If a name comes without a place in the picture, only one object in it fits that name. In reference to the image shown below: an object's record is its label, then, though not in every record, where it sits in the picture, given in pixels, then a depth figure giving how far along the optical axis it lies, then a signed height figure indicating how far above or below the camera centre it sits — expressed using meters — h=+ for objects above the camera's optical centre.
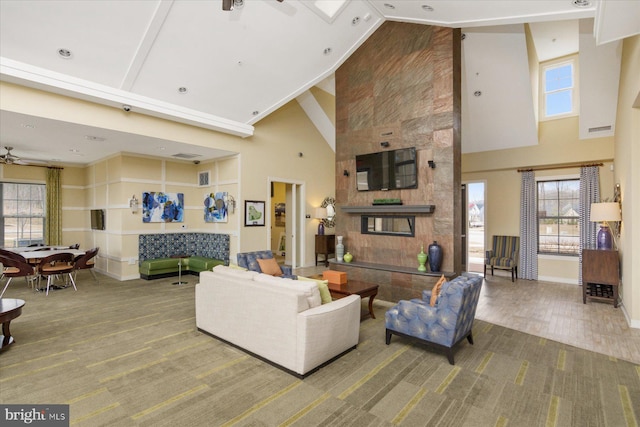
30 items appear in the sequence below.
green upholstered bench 6.88 -1.14
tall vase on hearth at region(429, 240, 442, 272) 5.05 -0.68
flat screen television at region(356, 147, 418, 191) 5.52 +0.80
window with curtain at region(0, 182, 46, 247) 7.69 +0.03
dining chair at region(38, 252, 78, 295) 5.67 -0.96
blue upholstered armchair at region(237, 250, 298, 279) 5.25 -0.79
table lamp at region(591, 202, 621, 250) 5.06 -0.05
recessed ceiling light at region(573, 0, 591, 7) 3.50 +2.32
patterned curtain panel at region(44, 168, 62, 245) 8.07 +0.10
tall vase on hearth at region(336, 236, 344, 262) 6.36 -0.74
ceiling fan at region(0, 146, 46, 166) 6.00 +1.05
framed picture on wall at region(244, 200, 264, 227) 7.28 +0.02
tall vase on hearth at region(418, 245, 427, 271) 5.18 -0.75
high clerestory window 6.93 +2.76
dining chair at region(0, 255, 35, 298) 5.49 -0.94
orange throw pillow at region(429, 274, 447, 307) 3.38 -0.84
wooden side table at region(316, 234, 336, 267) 8.86 -0.86
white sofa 2.85 -1.03
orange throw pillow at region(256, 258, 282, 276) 5.25 -0.87
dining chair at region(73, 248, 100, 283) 6.09 -0.90
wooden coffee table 4.23 -1.02
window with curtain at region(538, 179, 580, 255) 7.06 -0.07
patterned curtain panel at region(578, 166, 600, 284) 6.60 +0.28
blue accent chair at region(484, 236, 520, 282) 7.20 -0.95
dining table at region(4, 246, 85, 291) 5.88 -0.75
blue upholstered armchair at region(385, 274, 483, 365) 3.08 -1.05
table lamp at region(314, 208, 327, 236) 8.91 +0.00
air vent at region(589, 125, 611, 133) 6.32 +1.70
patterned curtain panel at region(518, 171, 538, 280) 7.31 -0.35
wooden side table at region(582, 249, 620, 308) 5.12 -0.96
